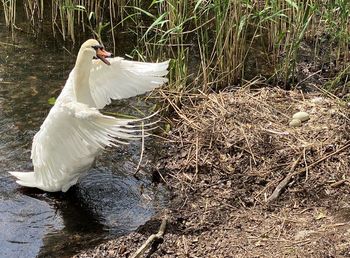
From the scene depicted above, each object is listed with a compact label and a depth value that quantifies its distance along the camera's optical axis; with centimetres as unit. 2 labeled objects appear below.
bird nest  517
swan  461
